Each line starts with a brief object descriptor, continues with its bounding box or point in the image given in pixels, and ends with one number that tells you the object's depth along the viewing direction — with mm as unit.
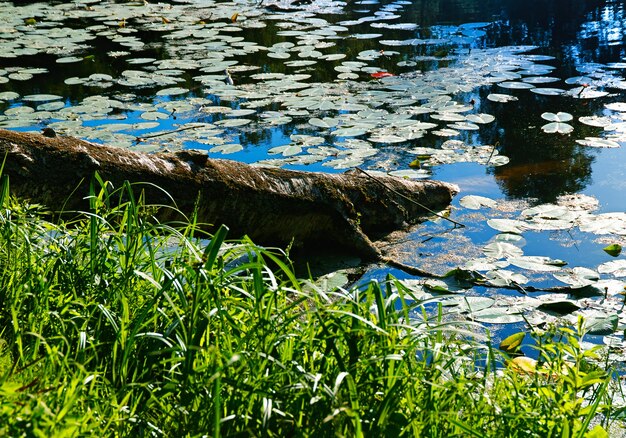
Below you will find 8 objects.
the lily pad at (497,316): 5446
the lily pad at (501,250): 6602
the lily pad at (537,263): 6320
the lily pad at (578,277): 6066
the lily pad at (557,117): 10062
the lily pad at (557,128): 9784
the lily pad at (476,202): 7828
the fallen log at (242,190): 5723
